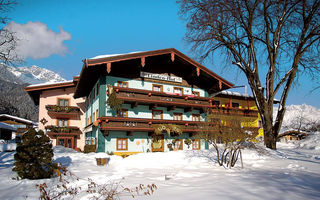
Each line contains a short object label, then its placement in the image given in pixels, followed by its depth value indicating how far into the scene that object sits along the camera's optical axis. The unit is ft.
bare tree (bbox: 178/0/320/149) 58.59
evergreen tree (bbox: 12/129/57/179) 31.78
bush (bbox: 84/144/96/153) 69.92
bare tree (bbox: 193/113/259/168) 41.23
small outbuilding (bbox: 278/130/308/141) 142.32
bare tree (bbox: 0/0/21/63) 46.38
